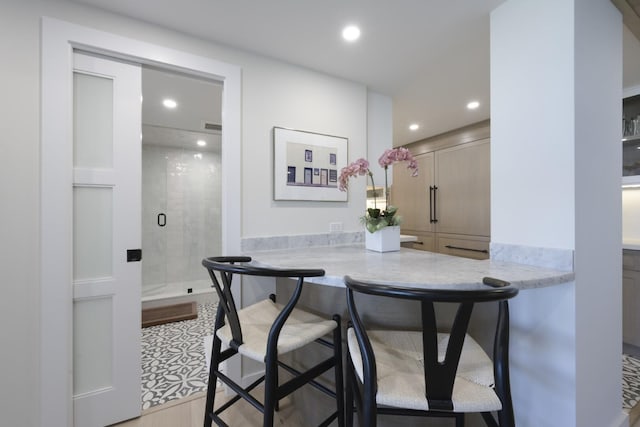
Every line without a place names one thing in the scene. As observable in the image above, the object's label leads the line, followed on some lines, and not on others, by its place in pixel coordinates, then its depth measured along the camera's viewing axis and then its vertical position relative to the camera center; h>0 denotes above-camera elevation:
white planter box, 1.73 -0.17
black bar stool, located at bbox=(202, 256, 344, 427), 0.98 -0.52
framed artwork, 2.04 +0.40
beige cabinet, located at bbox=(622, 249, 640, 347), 2.28 -0.72
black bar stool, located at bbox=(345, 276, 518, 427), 0.69 -0.51
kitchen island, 1.06 -0.43
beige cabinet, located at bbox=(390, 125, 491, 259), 3.38 +0.20
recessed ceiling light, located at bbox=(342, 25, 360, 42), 1.70 +1.18
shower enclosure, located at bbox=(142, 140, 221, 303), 3.95 -0.06
